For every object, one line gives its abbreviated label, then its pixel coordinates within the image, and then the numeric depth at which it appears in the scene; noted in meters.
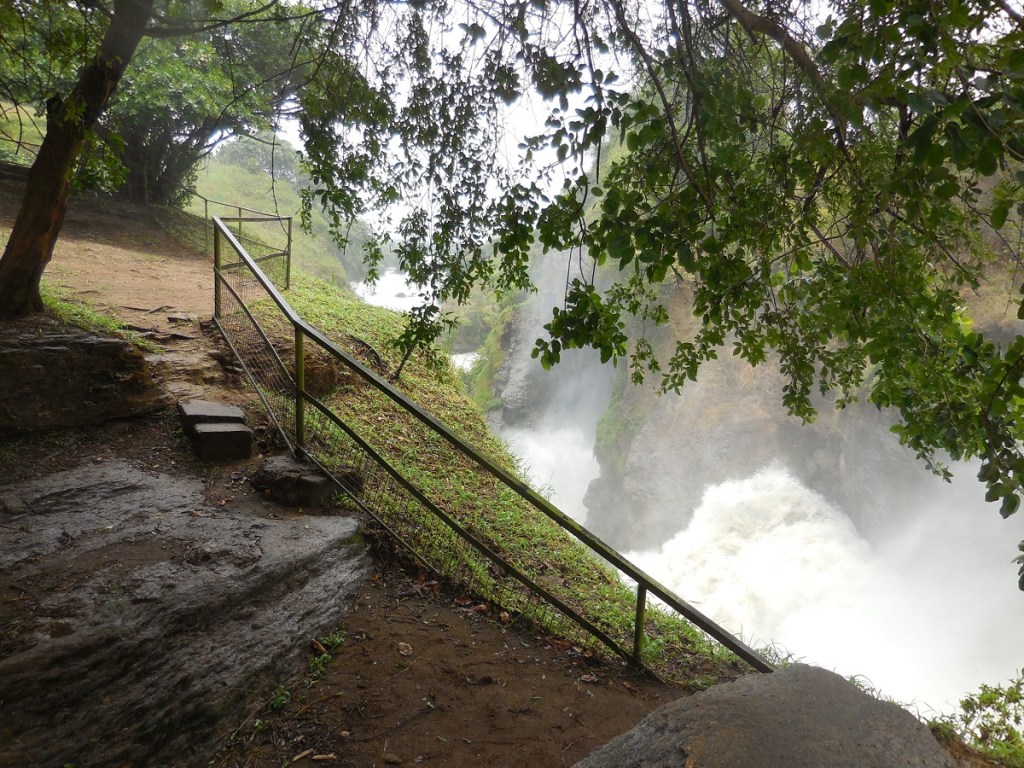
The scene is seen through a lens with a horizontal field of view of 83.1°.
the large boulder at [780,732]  1.71
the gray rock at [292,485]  3.86
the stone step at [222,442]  4.11
